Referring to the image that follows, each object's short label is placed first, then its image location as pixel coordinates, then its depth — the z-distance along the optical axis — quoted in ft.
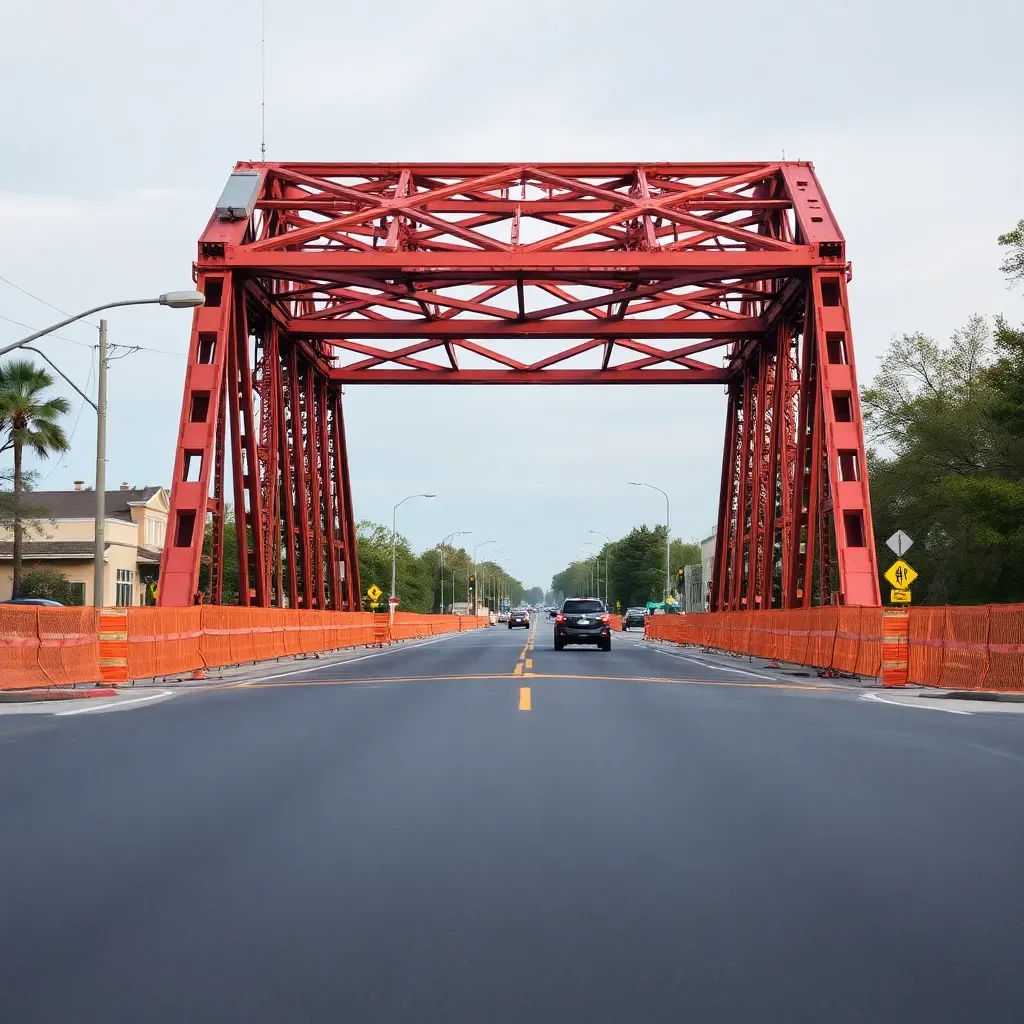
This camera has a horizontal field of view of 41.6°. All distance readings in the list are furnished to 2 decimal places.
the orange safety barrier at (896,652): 76.33
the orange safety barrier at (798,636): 97.25
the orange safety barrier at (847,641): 83.87
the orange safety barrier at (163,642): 76.28
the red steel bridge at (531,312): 99.71
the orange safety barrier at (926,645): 72.90
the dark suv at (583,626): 139.23
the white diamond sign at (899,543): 96.43
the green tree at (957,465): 149.18
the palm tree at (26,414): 162.40
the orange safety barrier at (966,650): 68.18
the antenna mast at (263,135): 115.48
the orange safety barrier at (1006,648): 65.67
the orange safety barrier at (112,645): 73.46
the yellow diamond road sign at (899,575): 97.86
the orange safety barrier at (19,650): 66.08
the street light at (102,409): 76.48
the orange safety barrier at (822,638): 89.04
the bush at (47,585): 200.85
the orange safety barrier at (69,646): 69.15
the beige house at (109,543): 217.36
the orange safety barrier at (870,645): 78.93
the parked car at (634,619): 341.41
